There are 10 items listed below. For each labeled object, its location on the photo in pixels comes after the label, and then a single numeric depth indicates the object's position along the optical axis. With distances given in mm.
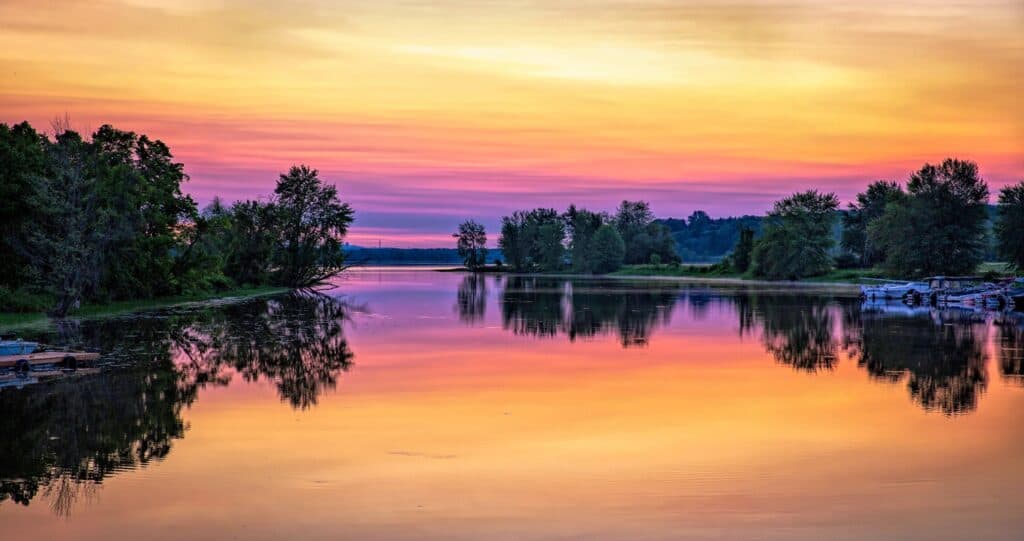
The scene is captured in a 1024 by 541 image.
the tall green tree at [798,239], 151000
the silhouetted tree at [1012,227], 104438
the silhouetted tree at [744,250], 174000
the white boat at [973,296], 81250
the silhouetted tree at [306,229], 117562
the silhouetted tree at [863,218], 165625
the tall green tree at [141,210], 64062
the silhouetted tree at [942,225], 116062
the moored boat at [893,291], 89562
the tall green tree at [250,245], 104000
